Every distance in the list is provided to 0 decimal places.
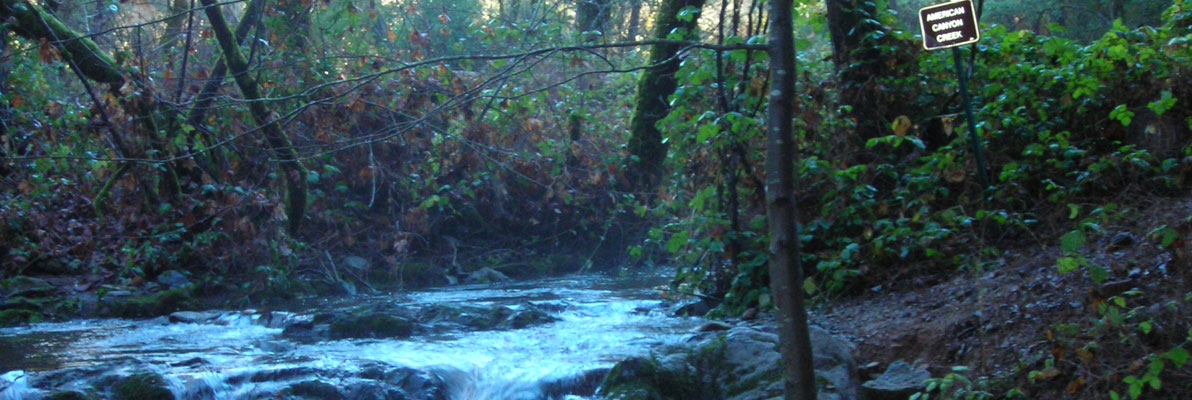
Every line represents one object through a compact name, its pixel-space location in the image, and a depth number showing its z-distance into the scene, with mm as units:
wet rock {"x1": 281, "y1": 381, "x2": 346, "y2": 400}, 6156
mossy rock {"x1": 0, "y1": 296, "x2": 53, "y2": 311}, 9750
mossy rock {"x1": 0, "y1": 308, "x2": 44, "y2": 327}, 9453
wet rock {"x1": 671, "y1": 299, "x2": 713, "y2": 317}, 8539
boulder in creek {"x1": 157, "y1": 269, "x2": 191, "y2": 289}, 11233
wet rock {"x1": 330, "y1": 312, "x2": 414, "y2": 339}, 8500
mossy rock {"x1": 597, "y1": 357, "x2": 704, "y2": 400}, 5645
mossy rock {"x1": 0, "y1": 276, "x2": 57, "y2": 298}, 10094
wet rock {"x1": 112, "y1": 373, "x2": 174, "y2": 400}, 5898
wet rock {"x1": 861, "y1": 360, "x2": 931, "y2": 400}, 4898
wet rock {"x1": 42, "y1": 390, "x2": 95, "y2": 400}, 5680
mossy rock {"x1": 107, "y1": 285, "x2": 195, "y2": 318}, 10328
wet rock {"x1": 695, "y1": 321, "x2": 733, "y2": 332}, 6902
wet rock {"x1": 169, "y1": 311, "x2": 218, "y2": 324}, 9875
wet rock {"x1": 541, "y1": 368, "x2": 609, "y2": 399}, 6230
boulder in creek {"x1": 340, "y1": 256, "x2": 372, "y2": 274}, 13594
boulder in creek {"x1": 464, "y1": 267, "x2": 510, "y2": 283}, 14062
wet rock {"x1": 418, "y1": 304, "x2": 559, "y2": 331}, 8828
